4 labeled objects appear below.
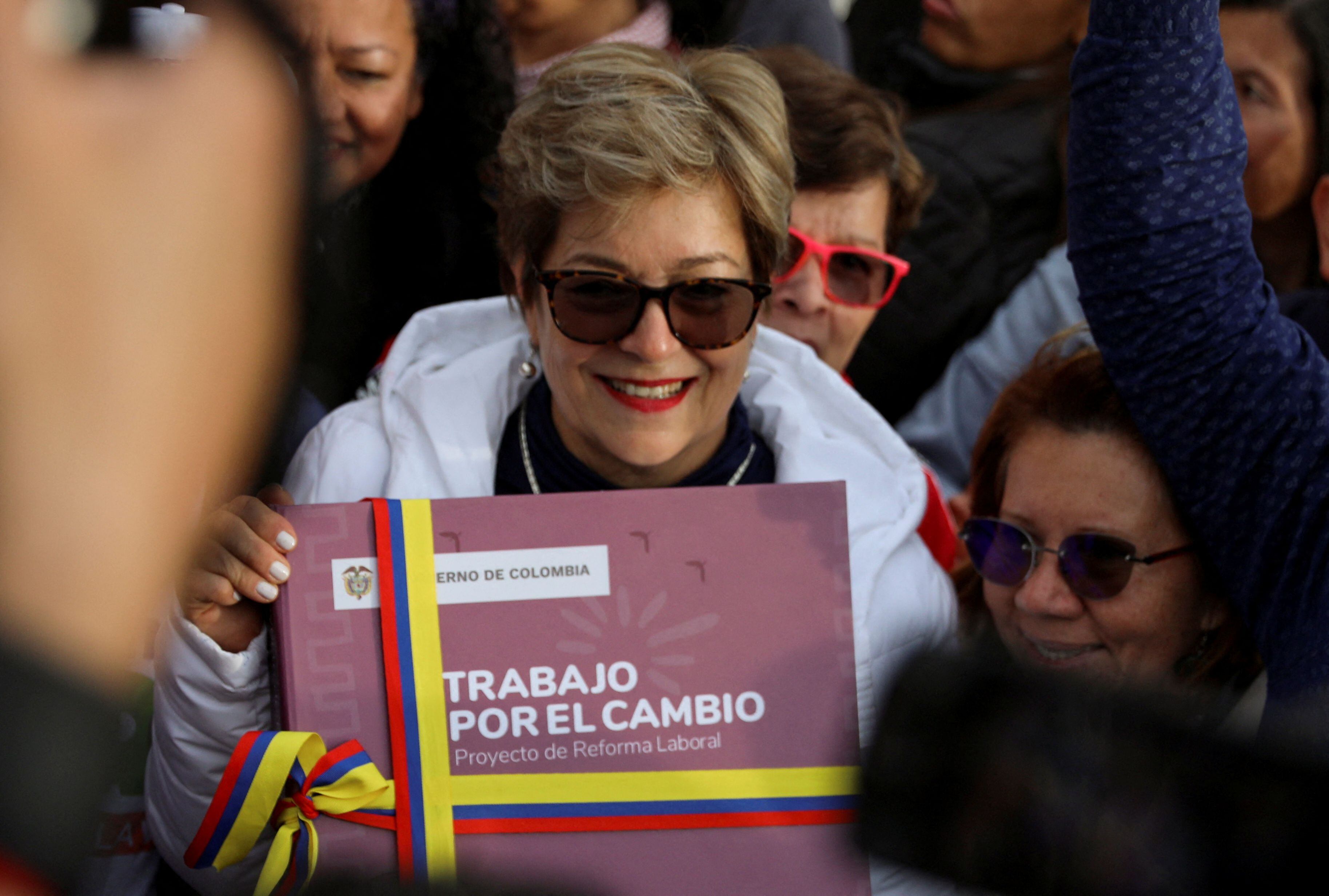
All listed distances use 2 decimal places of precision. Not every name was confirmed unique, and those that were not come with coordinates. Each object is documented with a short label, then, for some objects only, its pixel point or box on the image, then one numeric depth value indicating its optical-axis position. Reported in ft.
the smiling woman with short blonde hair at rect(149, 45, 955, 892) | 10.98
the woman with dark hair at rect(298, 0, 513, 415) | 11.55
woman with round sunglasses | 11.11
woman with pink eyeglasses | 11.85
